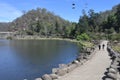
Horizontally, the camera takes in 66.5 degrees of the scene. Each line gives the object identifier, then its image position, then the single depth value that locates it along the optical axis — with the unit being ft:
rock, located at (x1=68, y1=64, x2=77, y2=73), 24.38
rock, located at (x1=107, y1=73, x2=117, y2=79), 18.54
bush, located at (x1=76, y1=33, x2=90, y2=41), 140.92
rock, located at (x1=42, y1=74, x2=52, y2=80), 19.37
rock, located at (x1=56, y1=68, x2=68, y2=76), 22.18
